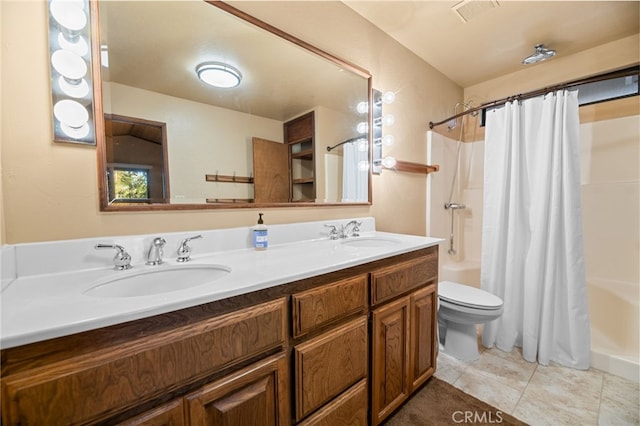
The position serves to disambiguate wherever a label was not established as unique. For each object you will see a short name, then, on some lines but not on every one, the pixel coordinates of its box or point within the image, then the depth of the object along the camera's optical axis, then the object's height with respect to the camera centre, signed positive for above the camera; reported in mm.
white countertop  501 -215
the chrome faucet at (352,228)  1603 -151
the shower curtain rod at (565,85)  1438 +747
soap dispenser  1196 -148
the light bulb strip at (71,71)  843 +473
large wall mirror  968 +452
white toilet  1564 -706
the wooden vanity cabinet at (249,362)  490 -405
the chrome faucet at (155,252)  955 -167
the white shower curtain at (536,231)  1635 -204
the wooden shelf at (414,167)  1995 +308
